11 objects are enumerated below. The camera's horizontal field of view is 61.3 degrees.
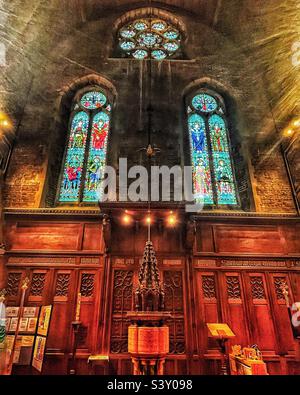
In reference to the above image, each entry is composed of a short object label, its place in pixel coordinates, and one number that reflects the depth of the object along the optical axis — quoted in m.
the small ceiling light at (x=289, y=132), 7.88
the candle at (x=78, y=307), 6.05
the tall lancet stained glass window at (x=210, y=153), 8.33
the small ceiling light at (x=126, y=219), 6.66
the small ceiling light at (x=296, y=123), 7.41
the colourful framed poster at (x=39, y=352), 5.64
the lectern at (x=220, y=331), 5.39
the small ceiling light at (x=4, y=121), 7.35
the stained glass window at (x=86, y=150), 8.25
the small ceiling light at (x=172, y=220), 6.70
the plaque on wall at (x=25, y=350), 5.70
